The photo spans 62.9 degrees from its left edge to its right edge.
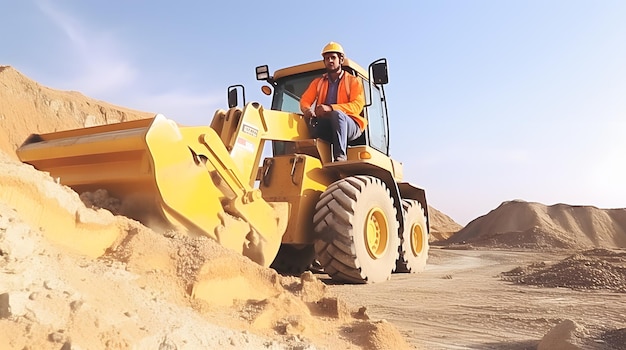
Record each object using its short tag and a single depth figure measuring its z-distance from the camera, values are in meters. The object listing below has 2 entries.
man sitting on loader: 5.58
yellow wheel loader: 3.56
